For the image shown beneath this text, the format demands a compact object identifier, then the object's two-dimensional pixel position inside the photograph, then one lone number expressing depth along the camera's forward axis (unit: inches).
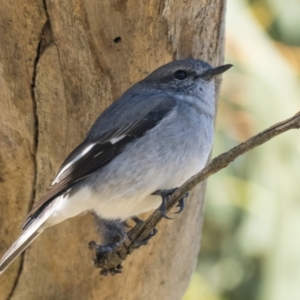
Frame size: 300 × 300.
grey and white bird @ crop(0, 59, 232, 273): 186.1
